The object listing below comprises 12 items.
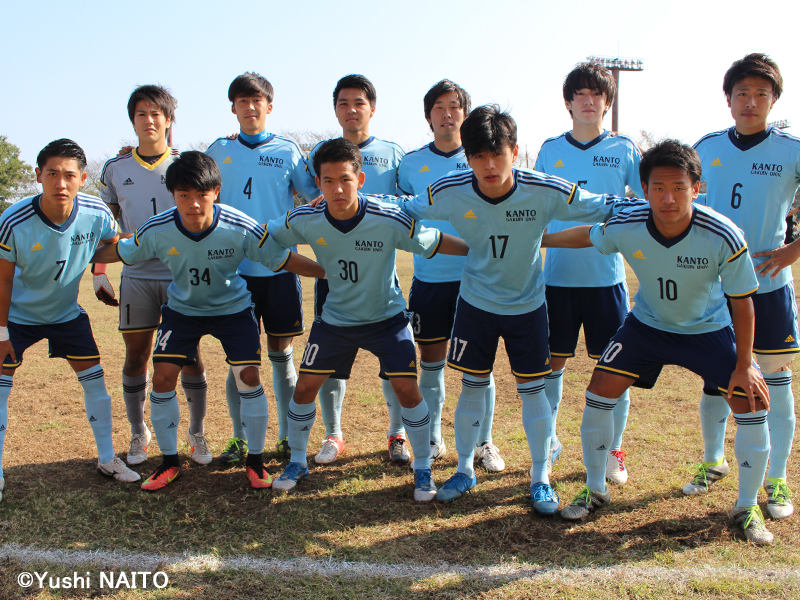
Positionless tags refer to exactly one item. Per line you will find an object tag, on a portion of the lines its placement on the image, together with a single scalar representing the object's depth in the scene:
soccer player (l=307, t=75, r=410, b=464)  4.45
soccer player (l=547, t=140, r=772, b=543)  3.14
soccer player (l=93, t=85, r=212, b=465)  4.34
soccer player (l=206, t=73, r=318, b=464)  4.38
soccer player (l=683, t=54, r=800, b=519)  3.55
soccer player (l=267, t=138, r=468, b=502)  3.73
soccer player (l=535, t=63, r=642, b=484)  3.98
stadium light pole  46.69
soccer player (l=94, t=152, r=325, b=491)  3.88
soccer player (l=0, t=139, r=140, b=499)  3.80
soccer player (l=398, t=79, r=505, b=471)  4.23
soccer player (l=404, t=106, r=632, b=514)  3.51
